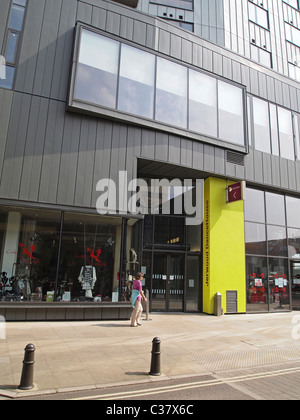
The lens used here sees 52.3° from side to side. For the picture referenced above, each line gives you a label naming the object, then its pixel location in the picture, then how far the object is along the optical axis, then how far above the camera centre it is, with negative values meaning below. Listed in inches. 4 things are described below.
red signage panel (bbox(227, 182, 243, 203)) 542.6 +159.2
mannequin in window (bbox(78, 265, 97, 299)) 444.1 -3.8
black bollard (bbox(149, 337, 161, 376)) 213.5 -56.7
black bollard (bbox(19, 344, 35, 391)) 178.1 -55.7
